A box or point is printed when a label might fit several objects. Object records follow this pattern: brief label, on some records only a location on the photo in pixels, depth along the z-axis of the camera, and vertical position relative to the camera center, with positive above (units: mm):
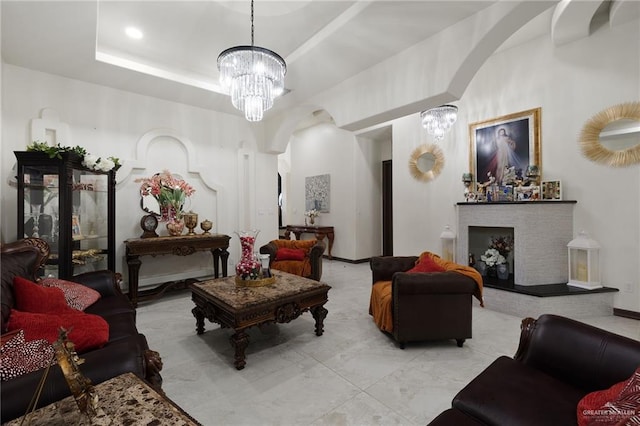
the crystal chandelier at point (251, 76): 2542 +1273
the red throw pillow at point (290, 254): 4456 -648
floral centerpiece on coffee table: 2770 -494
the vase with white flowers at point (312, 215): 7234 -50
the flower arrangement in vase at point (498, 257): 4031 -645
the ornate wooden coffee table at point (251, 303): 2266 -788
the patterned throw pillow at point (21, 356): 1174 -620
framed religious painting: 3980 +960
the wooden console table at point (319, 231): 6883 -437
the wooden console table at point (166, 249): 3705 -497
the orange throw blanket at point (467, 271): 2586 -561
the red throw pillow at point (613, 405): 925 -686
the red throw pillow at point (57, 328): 1451 -604
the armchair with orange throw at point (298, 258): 4203 -695
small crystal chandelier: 4215 +1418
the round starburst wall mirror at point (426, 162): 4965 +912
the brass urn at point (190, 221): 4320 -110
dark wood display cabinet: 2969 +102
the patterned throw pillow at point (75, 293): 2135 -616
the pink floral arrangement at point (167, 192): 4105 +322
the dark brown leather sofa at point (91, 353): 1057 -658
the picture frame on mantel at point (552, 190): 3701 +286
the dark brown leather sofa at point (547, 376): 1177 -811
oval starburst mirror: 3254 +902
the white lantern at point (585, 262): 3430 -632
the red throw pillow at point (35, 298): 1742 -529
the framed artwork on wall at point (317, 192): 7125 +533
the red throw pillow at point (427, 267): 2805 -547
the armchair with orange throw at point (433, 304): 2514 -829
